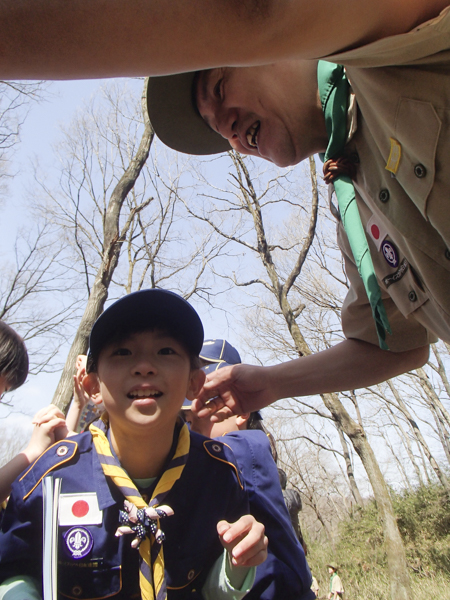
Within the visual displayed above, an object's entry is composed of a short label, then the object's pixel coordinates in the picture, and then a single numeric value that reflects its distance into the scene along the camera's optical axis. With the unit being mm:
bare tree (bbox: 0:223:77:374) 11059
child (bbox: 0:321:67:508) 1762
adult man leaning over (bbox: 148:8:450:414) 1054
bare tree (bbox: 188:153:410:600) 7776
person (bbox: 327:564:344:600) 9703
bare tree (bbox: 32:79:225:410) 5359
